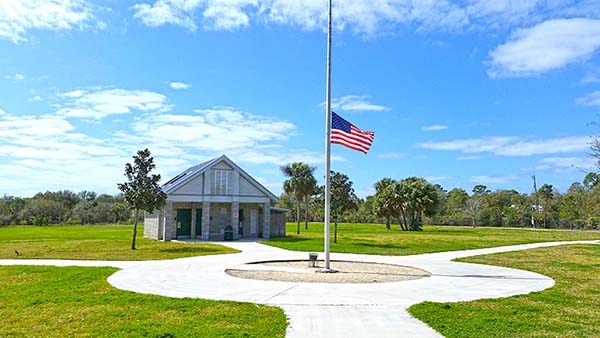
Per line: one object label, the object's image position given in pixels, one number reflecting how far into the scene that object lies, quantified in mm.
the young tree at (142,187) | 22656
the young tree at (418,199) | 55188
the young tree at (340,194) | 27219
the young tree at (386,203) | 57562
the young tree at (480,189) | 112250
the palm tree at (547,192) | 86100
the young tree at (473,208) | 82000
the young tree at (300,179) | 53066
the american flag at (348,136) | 14883
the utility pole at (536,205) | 79500
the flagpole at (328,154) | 14479
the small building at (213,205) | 29422
